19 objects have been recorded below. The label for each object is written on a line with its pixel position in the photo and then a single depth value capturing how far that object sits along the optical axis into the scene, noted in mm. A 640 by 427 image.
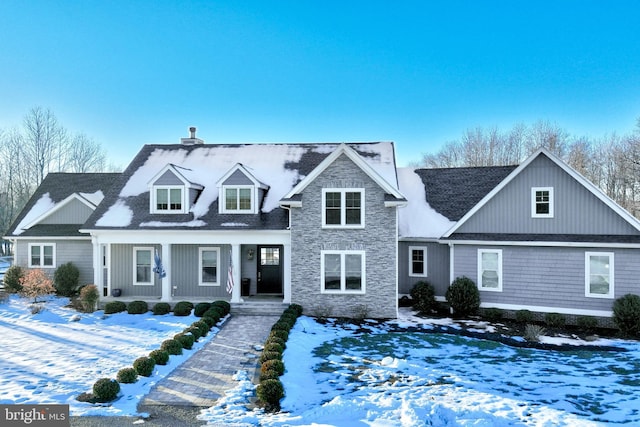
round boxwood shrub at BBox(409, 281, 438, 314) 19031
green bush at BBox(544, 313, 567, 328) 16672
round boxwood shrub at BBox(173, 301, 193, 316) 17797
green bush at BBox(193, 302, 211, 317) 17703
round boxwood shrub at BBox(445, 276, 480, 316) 17875
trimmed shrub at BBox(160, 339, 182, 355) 12336
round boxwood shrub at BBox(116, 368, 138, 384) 10109
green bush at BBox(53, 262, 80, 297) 22359
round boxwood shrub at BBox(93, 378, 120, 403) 9133
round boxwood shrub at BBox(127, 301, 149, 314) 18219
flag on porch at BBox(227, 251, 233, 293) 18078
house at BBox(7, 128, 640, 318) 16922
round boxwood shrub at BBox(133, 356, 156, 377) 10672
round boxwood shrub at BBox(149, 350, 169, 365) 11449
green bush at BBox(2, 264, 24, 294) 22734
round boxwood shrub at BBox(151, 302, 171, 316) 18156
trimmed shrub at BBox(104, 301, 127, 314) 18266
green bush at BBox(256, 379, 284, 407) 9125
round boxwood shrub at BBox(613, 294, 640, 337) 15305
